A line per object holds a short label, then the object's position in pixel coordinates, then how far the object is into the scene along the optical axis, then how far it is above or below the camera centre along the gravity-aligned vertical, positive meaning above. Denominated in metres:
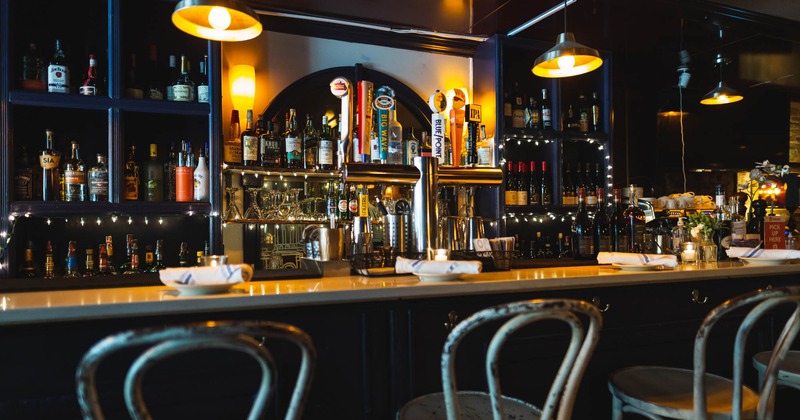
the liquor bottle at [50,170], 2.64 +0.25
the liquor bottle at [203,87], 2.87 +0.71
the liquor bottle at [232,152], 3.01 +0.37
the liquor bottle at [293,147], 3.15 +0.41
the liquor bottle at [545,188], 3.74 +0.17
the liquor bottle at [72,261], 2.62 -0.22
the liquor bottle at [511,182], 3.63 +0.21
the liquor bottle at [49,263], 2.66 -0.23
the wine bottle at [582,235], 2.50 -0.12
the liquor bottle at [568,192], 3.78 +0.14
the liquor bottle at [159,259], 2.88 -0.24
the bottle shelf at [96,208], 2.54 +0.04
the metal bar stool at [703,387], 1.17 -0.50
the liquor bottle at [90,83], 2.66 +0.70
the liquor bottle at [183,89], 2.82 +0.69
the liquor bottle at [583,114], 3.83 +0.73
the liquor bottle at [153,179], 2.89 +0.21
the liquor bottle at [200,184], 2.87 +0.18
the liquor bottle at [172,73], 2.98 +0.84
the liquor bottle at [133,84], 2.78 +0.74
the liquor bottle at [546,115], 3.70 +0.69
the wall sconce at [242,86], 3.23 +0.81
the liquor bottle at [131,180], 2.80 +0.20
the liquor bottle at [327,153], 3.20 +0.38
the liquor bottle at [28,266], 2.64 -0.25
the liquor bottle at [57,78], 2.61 +0.70
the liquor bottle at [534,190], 3.74 +0.16
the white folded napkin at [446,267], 1.51 -0.16
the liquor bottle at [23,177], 2.59 +0.21
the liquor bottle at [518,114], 3.68 +0.70
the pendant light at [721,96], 3.93 +0.87
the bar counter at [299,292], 1.13 -0.21
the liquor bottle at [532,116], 3.71 +0.69
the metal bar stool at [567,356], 0.92 -0.26
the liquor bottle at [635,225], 2.56 -0.08
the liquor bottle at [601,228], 2.53 -0.09
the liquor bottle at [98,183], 2.68 +0.18
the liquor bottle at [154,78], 2.97 +0.80
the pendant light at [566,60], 2.38 +0.73
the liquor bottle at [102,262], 2.72 -0.24
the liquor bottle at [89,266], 2.72 -0.26
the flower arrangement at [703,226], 2.34 -0.08
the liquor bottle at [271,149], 3.10 +0.40
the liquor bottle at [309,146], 3.23 +0.43
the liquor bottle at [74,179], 2.65 +0.20
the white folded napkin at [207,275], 1.30 -0.15
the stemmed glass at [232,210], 3.02 +0.03
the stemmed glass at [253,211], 3.10 +0.02
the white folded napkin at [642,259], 1.82 -0.17
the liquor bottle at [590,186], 3.78 +0.19
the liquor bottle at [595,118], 3.88 +0.69
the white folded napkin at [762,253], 2.07 -0.18
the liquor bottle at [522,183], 3.62 +0.21
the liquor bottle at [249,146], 3.02 +0.40
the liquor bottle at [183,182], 2.85 +0.19
